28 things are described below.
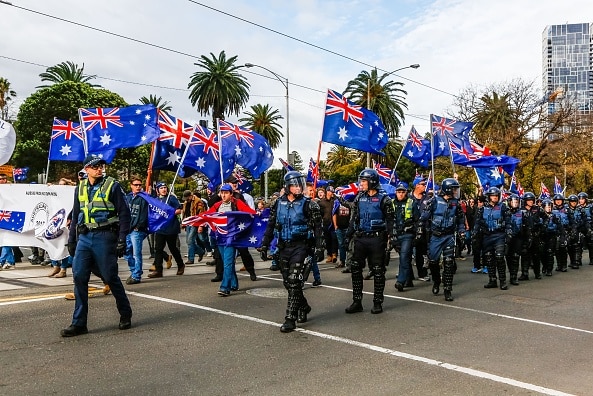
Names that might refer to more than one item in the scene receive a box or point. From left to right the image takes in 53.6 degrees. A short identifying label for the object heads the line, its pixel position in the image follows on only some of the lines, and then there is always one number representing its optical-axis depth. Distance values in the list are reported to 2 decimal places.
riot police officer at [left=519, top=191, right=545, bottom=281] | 12.07
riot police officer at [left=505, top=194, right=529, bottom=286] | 11.78
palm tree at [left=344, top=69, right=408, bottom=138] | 46.78
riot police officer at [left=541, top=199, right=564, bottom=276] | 13.53
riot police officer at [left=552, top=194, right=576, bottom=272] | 14.44
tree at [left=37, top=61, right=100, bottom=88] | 51.41
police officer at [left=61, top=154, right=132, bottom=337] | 6.75
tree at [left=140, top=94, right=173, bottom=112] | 57.24
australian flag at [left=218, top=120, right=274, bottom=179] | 12.93
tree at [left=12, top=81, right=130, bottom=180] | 41.56
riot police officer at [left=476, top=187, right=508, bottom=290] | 11.00
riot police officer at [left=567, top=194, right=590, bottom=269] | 15.45
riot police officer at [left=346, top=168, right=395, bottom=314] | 8.23
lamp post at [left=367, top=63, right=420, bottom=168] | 30.75
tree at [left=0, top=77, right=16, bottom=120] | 51.88
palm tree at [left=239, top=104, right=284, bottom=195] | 60.41
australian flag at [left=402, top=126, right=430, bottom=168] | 17.94
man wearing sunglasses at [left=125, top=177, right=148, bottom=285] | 10.30
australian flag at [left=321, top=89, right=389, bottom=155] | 12.29
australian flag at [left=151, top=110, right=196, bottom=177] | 12.57
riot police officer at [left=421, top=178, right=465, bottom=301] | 9.82
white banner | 11.05
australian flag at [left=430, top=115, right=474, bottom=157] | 16.58
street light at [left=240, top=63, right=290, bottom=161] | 38.44
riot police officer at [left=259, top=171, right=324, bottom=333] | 7.23
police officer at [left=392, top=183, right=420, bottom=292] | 10.52
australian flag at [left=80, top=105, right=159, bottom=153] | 11.59
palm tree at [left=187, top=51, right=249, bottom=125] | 50.53
